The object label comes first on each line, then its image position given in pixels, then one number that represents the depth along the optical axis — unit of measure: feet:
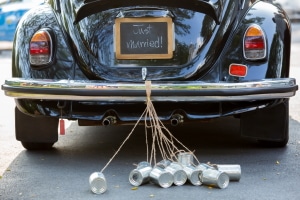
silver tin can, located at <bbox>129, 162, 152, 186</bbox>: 16.97
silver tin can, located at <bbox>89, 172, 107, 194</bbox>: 16.46
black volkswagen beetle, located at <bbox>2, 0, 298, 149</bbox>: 18.84
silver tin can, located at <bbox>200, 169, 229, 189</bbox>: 16.62
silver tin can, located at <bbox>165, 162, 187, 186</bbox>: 16.90
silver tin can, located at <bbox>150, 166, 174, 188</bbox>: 16.72
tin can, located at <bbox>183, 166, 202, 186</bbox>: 16.98
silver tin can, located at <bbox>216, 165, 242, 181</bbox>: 17.24
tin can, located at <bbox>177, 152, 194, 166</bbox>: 17.38
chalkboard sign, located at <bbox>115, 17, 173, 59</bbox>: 19.12
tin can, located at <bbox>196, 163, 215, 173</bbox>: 16.92
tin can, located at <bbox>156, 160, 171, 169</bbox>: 17.34
